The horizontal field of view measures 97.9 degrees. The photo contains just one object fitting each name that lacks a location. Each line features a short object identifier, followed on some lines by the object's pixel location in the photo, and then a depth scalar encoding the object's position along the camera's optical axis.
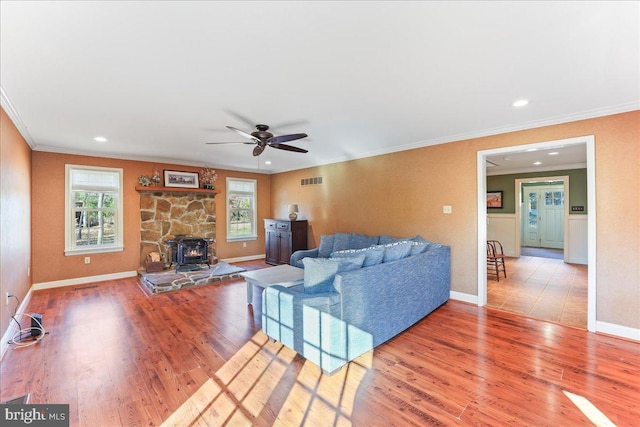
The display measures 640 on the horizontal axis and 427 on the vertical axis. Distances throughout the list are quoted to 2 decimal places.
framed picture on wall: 8.25
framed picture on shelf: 6.26
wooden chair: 5.37
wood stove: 5.88
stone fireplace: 6.01
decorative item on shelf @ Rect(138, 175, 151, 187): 5.86
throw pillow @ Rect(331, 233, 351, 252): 5.49
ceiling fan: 3.45
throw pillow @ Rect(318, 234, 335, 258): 5.71
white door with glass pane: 9.32
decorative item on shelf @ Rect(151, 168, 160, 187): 6.06
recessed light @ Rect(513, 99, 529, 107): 2.91
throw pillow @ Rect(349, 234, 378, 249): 5.09
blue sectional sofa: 2.37
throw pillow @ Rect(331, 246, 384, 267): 2.83
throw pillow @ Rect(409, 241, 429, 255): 3.63
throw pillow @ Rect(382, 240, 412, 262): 3.07
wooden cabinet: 6.67
